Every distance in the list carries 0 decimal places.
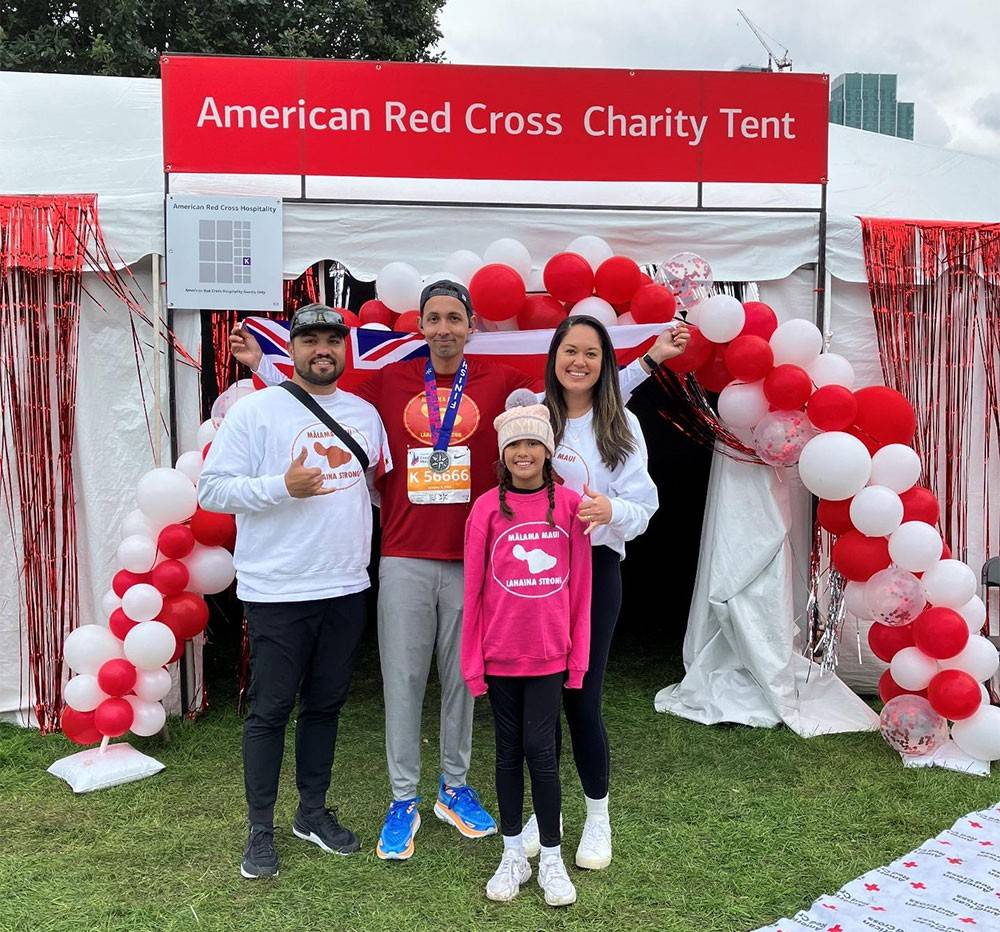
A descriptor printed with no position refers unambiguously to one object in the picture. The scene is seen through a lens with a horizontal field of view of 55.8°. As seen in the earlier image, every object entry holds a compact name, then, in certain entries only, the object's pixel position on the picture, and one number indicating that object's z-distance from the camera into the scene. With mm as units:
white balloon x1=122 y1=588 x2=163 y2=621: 3391
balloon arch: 3426
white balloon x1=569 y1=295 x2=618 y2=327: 3504
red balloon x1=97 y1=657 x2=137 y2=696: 3404
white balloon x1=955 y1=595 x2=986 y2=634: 3514
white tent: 3844
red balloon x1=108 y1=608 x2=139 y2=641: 3461
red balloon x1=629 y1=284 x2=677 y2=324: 3453
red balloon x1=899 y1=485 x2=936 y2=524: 3553
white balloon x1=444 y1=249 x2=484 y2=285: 3605
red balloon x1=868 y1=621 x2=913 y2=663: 3557
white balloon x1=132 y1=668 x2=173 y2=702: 3475
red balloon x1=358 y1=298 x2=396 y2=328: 3653
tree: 11023
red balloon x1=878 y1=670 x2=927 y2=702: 3648
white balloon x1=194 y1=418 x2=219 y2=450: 3553
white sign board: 3729
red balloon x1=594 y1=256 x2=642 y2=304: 3502
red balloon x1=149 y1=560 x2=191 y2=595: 3452
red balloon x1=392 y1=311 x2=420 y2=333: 3527
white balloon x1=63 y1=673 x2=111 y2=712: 3410
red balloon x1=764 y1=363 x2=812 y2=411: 3525
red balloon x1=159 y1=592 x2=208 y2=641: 3498
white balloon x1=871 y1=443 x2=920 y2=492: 3504
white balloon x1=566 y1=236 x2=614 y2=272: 3652
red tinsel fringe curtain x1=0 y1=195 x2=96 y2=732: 3736
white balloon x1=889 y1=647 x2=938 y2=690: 3467
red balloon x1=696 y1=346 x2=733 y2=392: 3709
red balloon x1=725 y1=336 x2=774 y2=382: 3535
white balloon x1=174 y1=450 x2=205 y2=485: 3545
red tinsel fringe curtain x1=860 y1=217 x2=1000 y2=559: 4000
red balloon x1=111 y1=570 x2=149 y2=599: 3486
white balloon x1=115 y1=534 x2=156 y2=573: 3432
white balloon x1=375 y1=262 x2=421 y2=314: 3561
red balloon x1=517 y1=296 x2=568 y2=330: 3629
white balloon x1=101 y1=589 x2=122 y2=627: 3512
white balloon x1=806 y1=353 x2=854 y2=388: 3656
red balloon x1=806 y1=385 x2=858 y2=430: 3500
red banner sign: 3729
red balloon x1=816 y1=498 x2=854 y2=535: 3592
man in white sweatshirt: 2588
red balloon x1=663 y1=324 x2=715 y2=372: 3627
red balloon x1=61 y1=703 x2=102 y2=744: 3438
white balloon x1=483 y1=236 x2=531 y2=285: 3619
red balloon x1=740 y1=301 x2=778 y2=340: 3641
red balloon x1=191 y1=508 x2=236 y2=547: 3516
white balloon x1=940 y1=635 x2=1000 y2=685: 3432
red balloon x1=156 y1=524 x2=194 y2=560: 3463
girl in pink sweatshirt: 2445
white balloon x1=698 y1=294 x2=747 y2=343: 3529
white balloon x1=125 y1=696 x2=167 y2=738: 3471
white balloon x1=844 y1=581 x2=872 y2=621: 3547
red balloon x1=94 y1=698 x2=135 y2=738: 3393
